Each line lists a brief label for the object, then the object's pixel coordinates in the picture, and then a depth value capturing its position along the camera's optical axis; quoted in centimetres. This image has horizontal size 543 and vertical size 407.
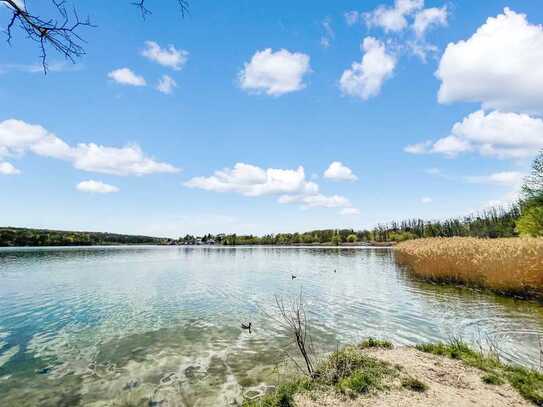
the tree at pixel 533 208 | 3804
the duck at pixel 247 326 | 1358
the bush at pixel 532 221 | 3769
